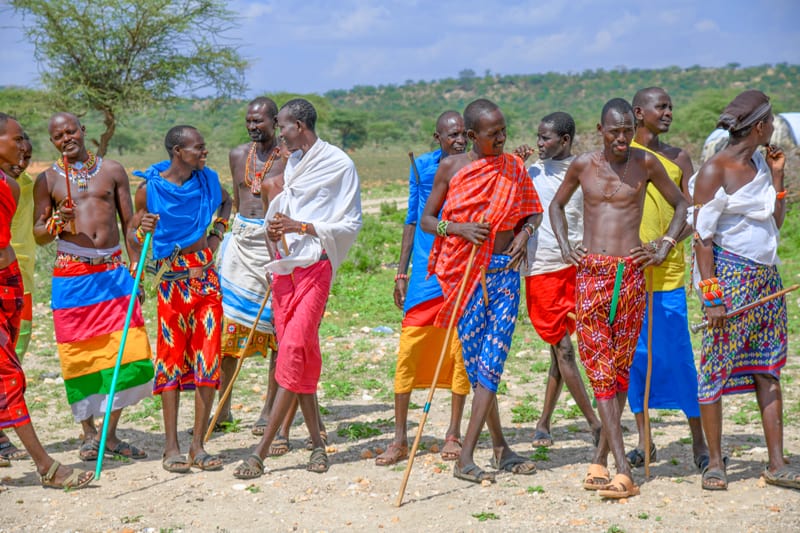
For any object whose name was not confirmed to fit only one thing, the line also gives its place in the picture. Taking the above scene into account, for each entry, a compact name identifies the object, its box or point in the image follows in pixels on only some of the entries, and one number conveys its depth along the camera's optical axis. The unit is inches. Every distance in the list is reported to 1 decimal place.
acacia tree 1017.5
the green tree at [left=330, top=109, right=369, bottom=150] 2233.0
